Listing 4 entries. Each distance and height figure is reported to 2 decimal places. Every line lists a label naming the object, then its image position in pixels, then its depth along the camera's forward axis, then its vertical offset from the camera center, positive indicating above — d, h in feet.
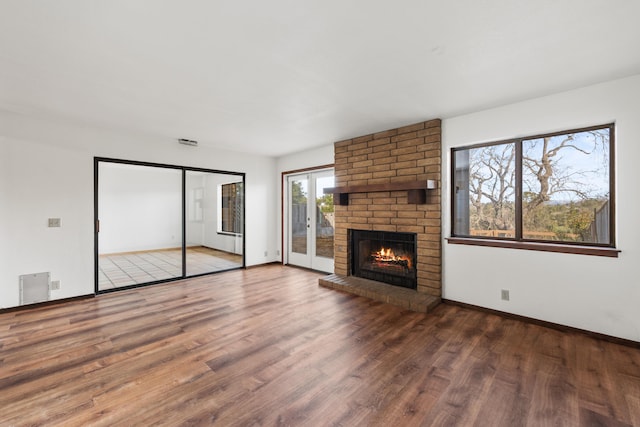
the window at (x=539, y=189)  9.21 +0.84
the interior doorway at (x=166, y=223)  16.30 -0.65
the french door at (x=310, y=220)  17.84 -0.55
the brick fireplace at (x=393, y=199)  12.26 +0.65
